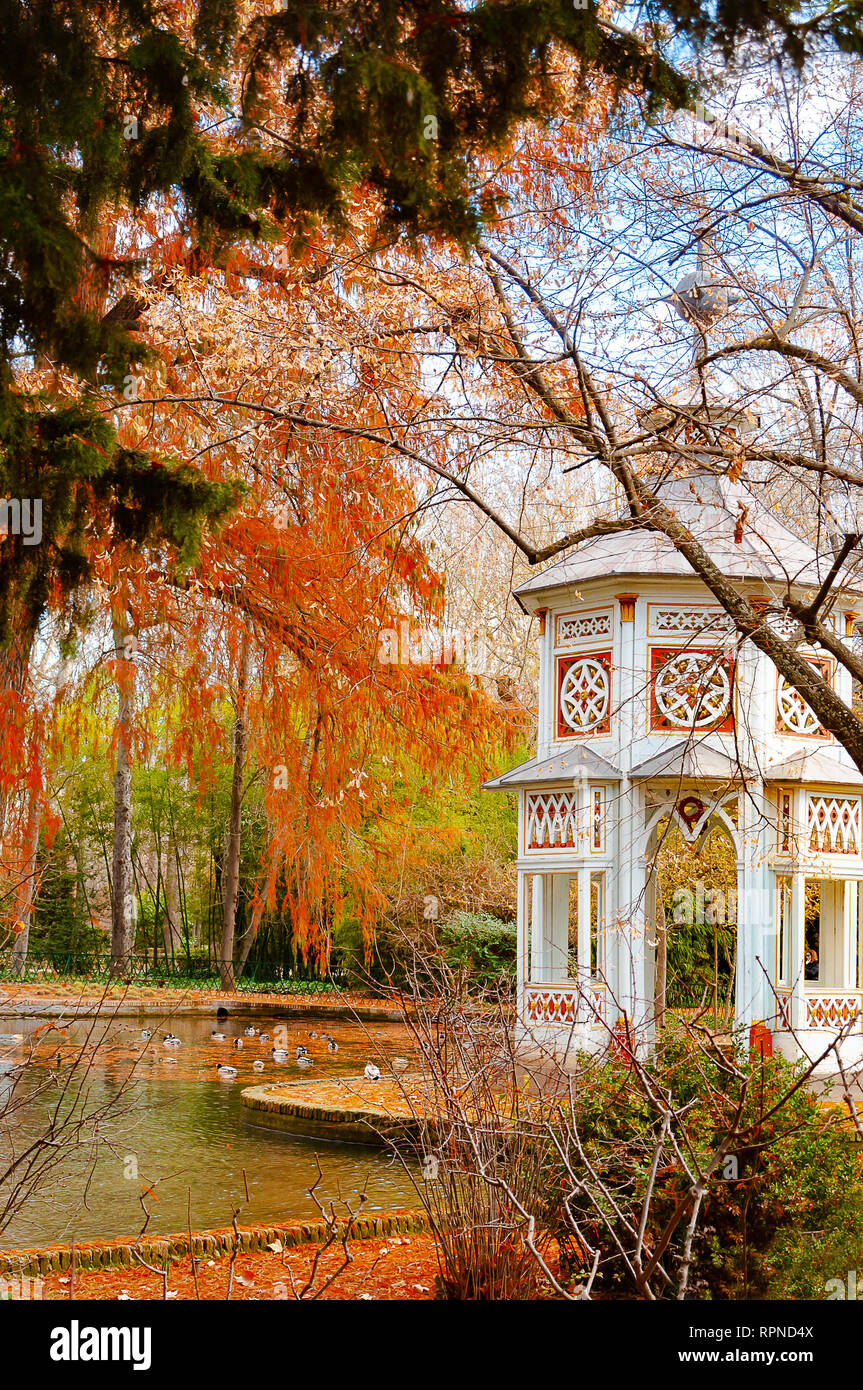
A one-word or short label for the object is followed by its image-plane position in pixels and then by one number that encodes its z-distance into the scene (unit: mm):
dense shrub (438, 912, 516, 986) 17938
